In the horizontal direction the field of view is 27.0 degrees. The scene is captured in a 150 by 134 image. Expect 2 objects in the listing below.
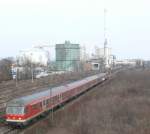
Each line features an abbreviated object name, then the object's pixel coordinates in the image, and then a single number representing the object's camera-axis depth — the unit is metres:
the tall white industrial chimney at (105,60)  153.12
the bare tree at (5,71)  81.48
